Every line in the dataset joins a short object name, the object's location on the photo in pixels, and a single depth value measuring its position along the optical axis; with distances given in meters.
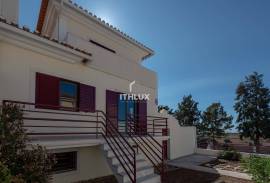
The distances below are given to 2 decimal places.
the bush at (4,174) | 3.57
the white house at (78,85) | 6.46
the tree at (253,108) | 21.91
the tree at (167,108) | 30.40
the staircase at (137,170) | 6.40
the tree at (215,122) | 25.82
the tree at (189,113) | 27.38
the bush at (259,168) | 7.24
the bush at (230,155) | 14.10
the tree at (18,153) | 4.17
